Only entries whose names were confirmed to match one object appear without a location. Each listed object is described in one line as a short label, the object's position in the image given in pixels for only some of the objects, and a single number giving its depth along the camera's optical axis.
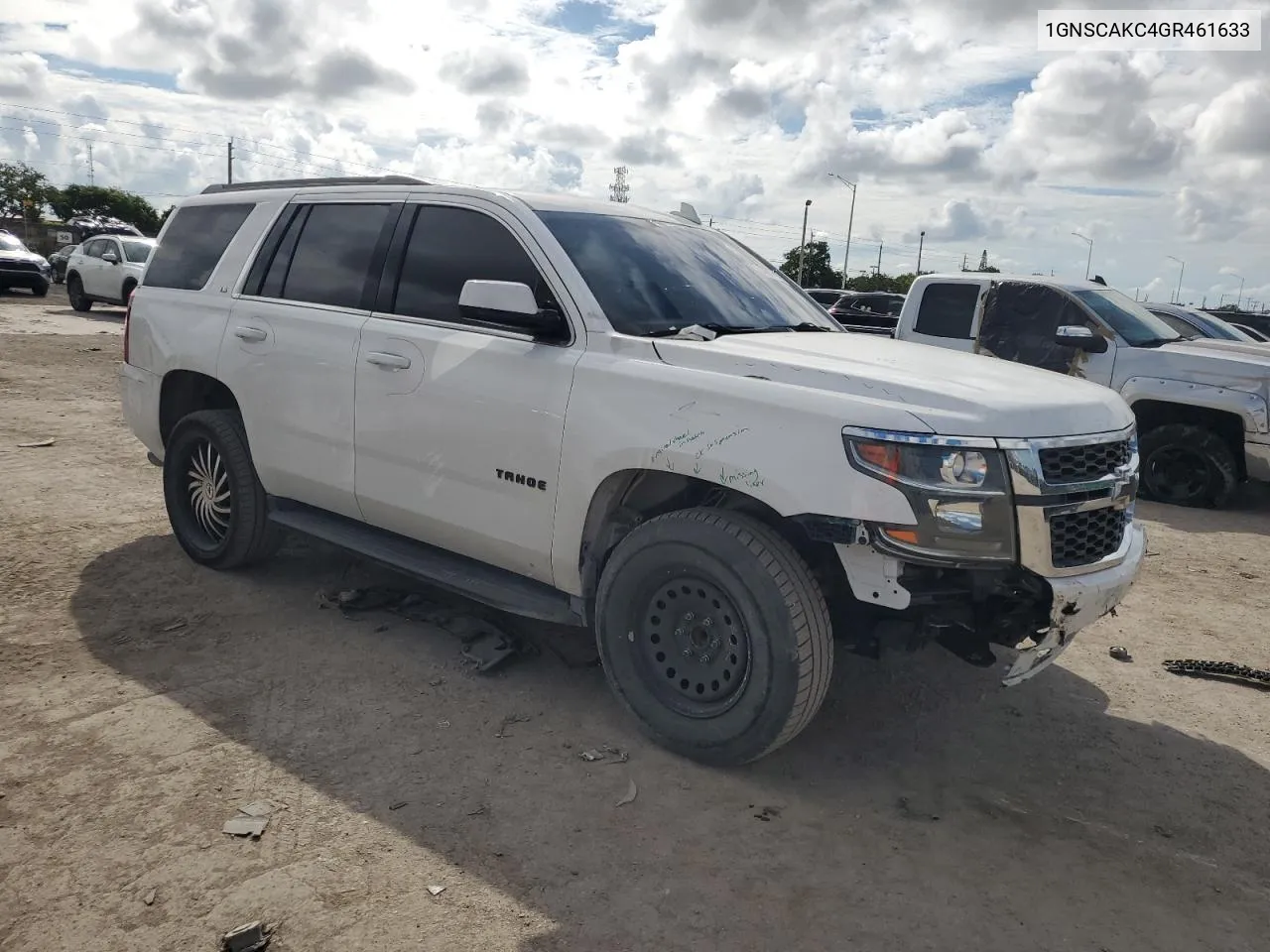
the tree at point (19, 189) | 77.25
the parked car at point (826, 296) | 19.02
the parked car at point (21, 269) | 24.14
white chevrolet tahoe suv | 3.08
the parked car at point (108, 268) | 20.65
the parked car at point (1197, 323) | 11.61
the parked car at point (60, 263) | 32.97
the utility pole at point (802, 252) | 57.38
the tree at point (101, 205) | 79.44
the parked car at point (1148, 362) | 8.32
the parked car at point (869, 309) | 15.81
